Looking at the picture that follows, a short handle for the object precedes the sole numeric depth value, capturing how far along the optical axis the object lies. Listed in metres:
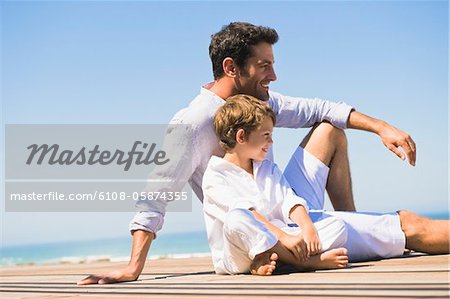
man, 6.15
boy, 5.14
